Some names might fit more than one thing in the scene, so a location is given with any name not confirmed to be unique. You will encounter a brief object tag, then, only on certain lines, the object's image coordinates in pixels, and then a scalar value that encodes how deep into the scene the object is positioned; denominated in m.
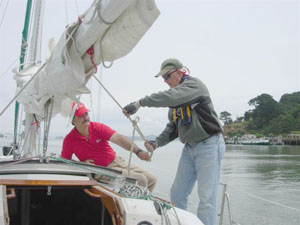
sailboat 2.14
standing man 3.08
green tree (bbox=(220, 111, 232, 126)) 135.05
